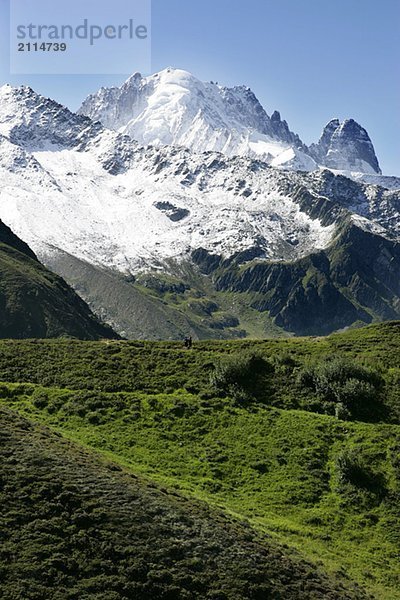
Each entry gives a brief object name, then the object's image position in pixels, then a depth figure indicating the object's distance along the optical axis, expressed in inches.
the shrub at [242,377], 2329.0
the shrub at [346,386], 2228.1
